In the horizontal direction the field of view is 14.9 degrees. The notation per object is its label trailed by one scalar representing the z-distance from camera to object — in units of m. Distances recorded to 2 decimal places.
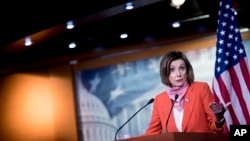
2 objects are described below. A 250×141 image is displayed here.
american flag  7.88
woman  6.73
